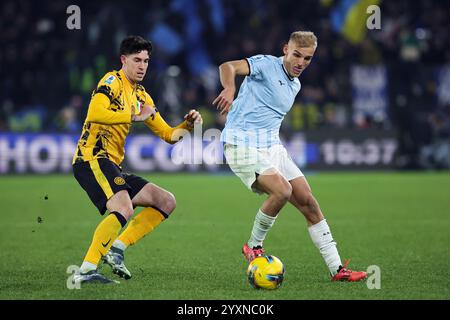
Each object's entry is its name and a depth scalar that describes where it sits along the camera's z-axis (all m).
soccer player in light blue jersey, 15.28
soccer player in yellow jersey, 14.30
